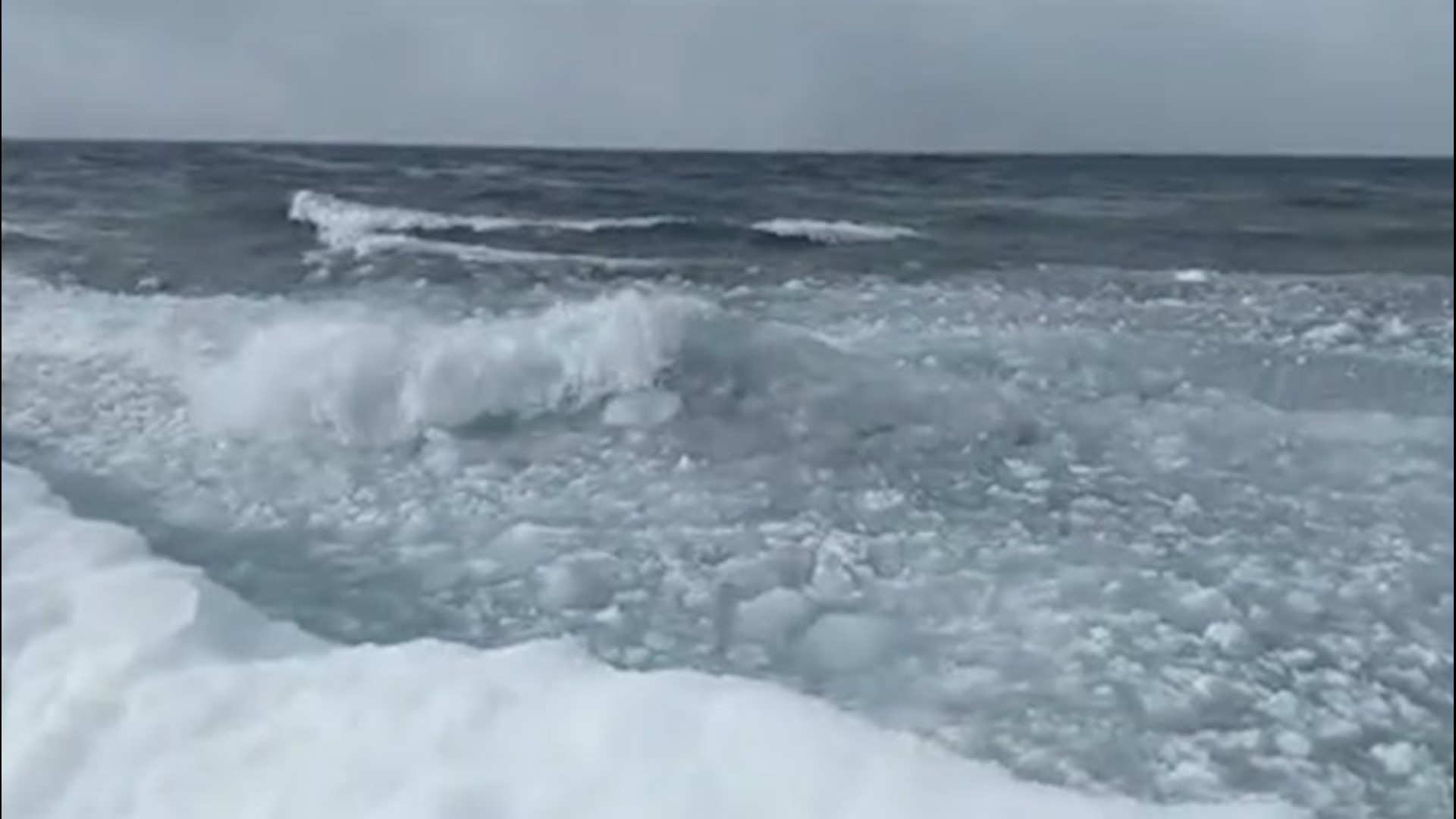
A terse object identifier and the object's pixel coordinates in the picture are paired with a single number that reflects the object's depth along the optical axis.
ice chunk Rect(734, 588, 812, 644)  5.53
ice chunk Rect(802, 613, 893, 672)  5.43
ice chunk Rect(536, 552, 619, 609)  5.64
